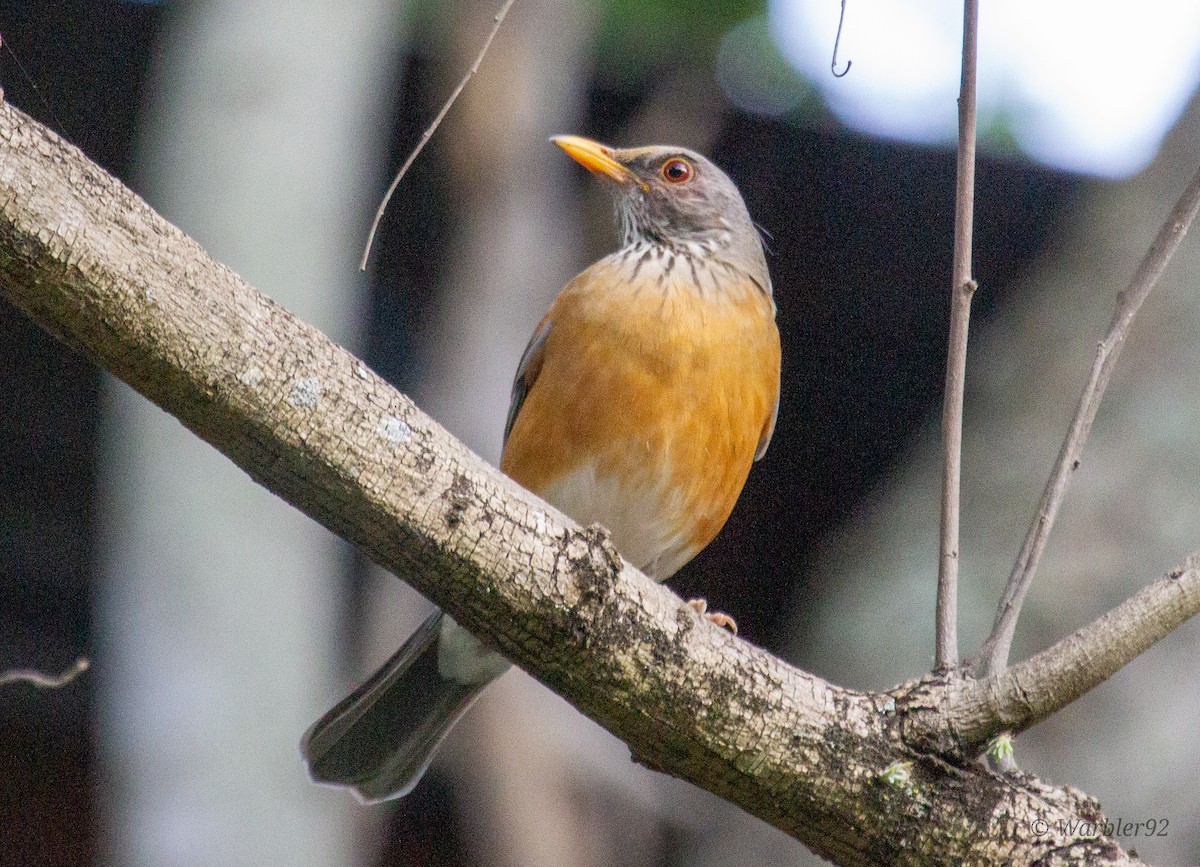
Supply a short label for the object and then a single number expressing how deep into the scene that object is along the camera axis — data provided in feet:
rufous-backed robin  29.60
